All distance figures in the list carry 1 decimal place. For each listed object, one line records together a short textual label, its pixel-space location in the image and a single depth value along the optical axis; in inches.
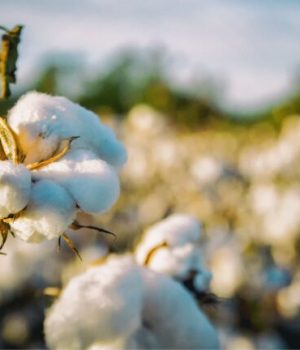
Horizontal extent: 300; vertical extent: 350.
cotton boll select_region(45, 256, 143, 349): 15.5
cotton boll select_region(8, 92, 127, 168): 13.2
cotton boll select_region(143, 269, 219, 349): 16.3
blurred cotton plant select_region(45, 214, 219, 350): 15.6
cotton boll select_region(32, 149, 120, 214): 12.8
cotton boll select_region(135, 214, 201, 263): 19.1
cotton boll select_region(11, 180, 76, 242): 12.5
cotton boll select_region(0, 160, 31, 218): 12.3
